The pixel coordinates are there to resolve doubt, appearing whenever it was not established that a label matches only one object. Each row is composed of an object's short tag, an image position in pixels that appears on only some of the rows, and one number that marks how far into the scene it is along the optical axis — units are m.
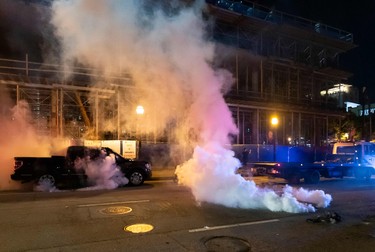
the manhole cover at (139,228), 6.45
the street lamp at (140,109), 16.05
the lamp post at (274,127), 20.85
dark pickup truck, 12.24
